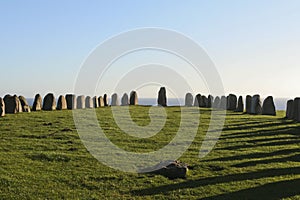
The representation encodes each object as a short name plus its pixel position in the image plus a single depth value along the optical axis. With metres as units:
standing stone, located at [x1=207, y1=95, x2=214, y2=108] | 47.62
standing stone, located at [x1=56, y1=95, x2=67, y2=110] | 38.69
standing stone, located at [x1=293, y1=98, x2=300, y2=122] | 31.80
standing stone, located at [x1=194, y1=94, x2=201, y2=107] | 48.57
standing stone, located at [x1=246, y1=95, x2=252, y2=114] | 39.63
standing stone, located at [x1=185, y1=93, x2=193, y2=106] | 48.78
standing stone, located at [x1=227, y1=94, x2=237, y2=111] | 43.34
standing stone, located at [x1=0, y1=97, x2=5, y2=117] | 29.94
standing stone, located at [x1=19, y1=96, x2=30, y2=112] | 34.53
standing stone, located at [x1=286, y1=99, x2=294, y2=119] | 33.50
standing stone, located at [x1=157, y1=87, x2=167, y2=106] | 46.43
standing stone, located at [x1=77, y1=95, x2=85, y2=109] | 40.62
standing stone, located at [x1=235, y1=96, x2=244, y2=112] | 41.46
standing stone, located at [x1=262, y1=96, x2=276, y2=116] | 37.84
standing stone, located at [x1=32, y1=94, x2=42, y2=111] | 36.91
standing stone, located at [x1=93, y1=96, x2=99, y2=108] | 43.00
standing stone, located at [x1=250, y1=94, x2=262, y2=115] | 38.47
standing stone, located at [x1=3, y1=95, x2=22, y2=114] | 32.69
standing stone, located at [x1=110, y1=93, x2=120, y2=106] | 46.69
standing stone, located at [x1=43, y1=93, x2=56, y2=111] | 37.38
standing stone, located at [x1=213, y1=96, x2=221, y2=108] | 46.15
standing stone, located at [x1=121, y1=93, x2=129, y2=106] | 46.53
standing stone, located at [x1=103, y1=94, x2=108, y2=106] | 46.33
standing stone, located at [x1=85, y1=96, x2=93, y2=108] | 41.78
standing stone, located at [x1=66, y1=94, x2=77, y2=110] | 39.35
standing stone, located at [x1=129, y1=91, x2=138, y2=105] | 46.32
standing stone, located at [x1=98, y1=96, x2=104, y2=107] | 44.71
